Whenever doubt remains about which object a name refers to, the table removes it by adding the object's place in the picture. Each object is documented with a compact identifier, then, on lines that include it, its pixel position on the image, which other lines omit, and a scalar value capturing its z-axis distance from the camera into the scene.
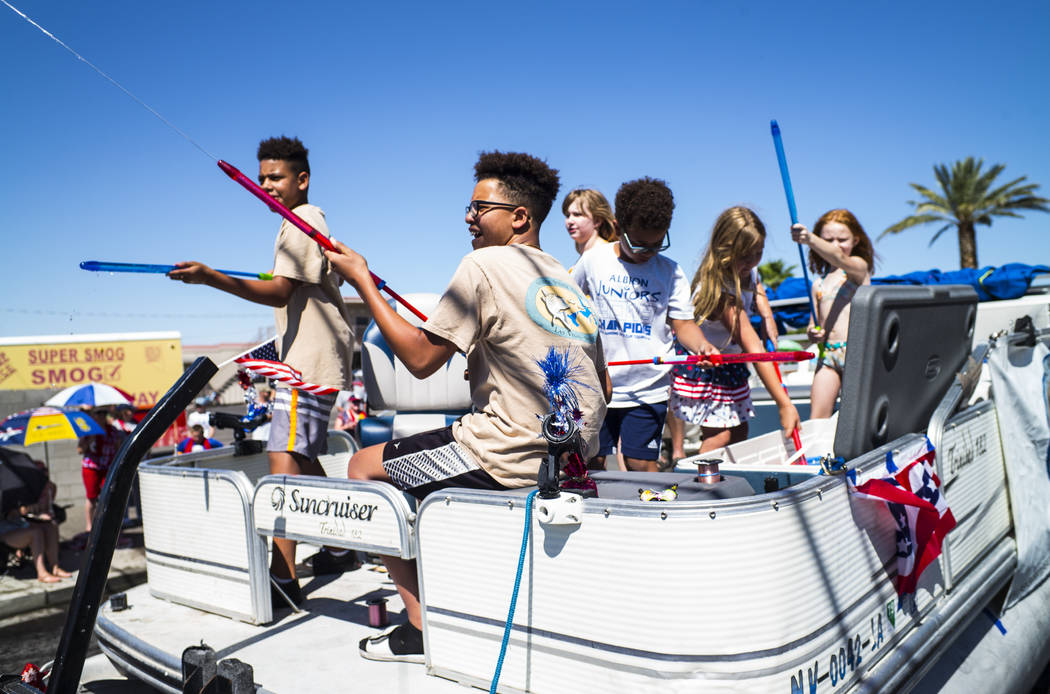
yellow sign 22.80
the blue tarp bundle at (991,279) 5.76
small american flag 3.01
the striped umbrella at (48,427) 7.41
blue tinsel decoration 2.20
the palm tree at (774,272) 36.09
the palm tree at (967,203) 23.41
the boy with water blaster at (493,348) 2.20
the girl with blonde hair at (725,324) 3.77
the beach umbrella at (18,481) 6.73
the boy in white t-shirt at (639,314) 3.68
